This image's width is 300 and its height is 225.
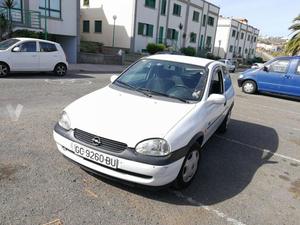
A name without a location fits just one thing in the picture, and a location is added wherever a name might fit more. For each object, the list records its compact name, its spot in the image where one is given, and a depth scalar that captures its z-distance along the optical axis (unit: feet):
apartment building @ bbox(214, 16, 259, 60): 140.76
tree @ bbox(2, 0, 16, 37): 43.71
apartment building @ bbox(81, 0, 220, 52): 78.68
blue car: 33.14
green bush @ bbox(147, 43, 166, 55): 78.29
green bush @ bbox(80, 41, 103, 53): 65.12
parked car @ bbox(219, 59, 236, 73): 84.34
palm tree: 68.15
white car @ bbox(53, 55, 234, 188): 8.14
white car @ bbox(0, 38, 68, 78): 29.03
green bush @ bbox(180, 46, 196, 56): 95.35
